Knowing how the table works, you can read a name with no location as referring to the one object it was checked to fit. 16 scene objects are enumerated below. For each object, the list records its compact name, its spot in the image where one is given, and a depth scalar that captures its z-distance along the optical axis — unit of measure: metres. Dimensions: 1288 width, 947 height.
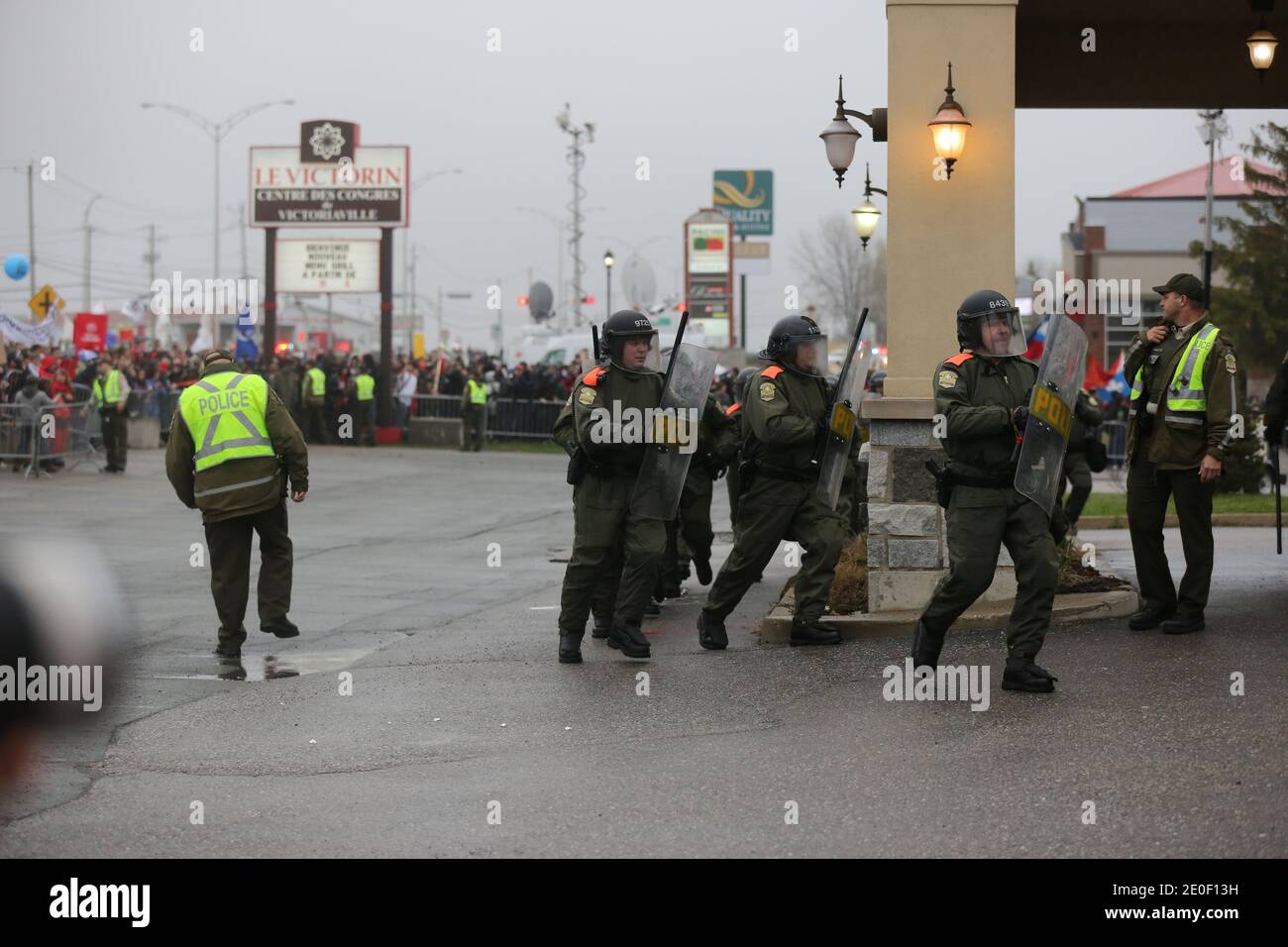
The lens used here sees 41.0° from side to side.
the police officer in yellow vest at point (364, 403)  32.60
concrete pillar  9.56
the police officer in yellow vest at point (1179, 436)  9.12
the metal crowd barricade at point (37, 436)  23.14
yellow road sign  33.28
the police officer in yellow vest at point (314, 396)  31.70
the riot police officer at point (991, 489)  7.76
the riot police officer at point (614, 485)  9.17
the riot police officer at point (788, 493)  9.32
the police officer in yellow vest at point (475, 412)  32.28
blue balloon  39.69
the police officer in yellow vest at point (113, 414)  24.08
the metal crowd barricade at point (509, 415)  34.22
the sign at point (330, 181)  34.19
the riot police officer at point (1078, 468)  13.62
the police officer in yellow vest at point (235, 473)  9.59
